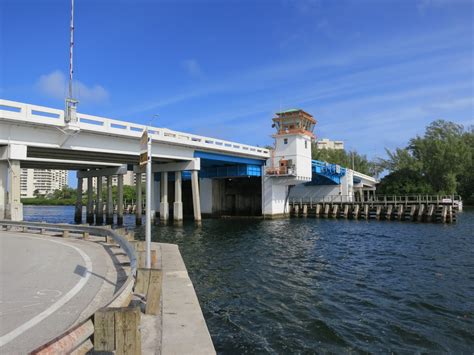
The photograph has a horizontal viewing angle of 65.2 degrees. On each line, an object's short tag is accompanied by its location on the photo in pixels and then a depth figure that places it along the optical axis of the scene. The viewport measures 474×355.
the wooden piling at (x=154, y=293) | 6.37
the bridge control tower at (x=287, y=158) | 48.84
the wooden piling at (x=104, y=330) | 4.02
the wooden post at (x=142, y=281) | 6.59
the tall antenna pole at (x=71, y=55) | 24.76
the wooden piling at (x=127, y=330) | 4.09
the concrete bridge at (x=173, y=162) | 24.00
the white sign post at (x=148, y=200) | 8.15
